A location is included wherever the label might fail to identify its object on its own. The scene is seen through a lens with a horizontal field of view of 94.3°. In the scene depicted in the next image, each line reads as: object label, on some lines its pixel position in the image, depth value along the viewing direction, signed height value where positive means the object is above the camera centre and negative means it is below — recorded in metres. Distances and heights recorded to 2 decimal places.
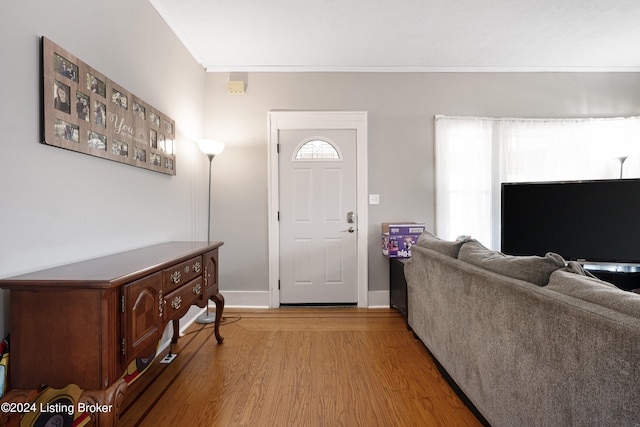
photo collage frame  1.34 +0.54
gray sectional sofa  0.83 -0.47
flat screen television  2.56 -0.07
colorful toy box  3.13 -0.27
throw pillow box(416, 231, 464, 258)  1.88 -0.23
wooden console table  1.11 -0.46
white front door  3.37 -0.13
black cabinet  2.86 -0.76
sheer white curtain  3.38 +0.63
